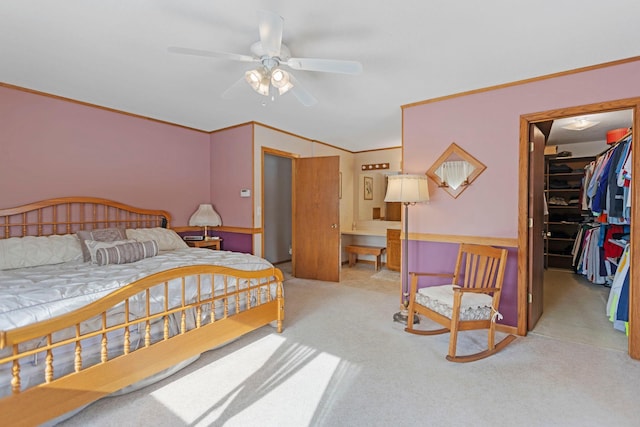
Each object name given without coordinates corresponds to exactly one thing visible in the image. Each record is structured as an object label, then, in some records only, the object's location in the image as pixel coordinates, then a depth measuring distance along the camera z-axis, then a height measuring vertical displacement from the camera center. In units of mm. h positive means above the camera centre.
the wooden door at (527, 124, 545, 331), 2852 -180
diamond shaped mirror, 3062 +379
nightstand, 4160 -509
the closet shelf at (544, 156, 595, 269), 5383 -38
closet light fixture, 3770 +1046
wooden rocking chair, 2312 -776
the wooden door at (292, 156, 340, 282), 4598 -194
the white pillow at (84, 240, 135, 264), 2754 -353
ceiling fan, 1714 +938
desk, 5281 -676
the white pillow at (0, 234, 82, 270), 2625 -400
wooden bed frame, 1433 -840
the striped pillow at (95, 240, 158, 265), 2678 -424
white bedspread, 1666 -523
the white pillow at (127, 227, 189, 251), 3511 -355
